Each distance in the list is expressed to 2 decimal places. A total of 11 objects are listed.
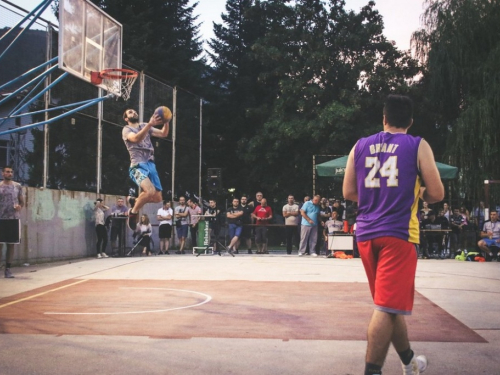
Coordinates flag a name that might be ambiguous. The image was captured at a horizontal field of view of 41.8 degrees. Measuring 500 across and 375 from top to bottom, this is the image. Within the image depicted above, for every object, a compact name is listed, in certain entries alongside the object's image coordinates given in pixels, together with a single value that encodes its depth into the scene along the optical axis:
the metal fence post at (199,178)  26.52
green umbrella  18.02
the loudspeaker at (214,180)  20.30
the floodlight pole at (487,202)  19.15
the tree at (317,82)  31.11
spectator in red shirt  20.17
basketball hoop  12.30
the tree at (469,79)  23.80
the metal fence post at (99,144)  19.02
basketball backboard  11.18
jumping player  9.11
